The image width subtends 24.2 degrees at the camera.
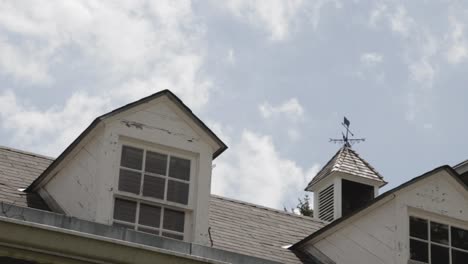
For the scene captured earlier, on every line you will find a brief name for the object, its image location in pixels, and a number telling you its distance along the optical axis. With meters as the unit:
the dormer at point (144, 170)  12.23
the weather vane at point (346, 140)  17.67
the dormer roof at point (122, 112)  12.45
